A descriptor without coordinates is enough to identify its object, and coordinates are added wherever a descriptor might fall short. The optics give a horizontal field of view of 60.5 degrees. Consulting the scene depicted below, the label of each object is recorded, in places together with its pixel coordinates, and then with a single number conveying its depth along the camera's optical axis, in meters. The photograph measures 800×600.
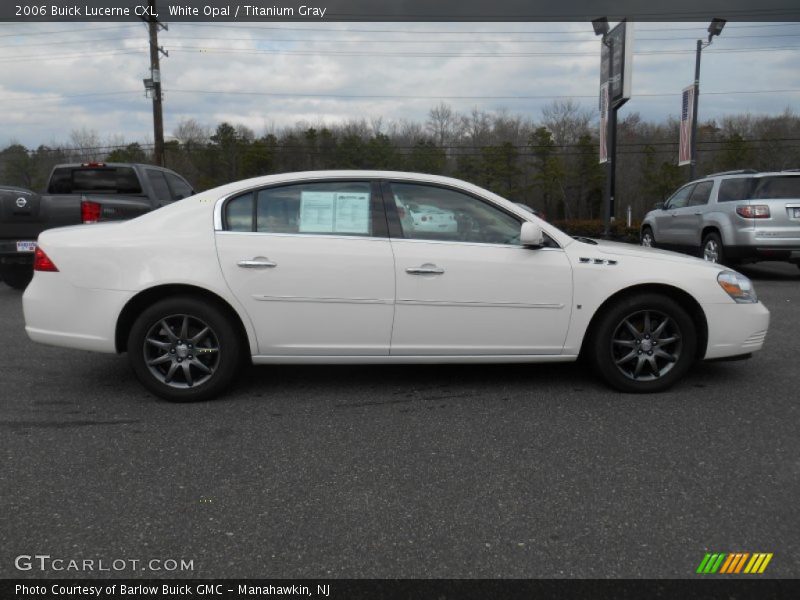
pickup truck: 8.85
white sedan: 4.46
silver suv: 10.66
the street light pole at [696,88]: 20.80
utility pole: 24.06
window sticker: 4.60
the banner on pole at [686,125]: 20.06
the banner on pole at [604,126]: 17.58
